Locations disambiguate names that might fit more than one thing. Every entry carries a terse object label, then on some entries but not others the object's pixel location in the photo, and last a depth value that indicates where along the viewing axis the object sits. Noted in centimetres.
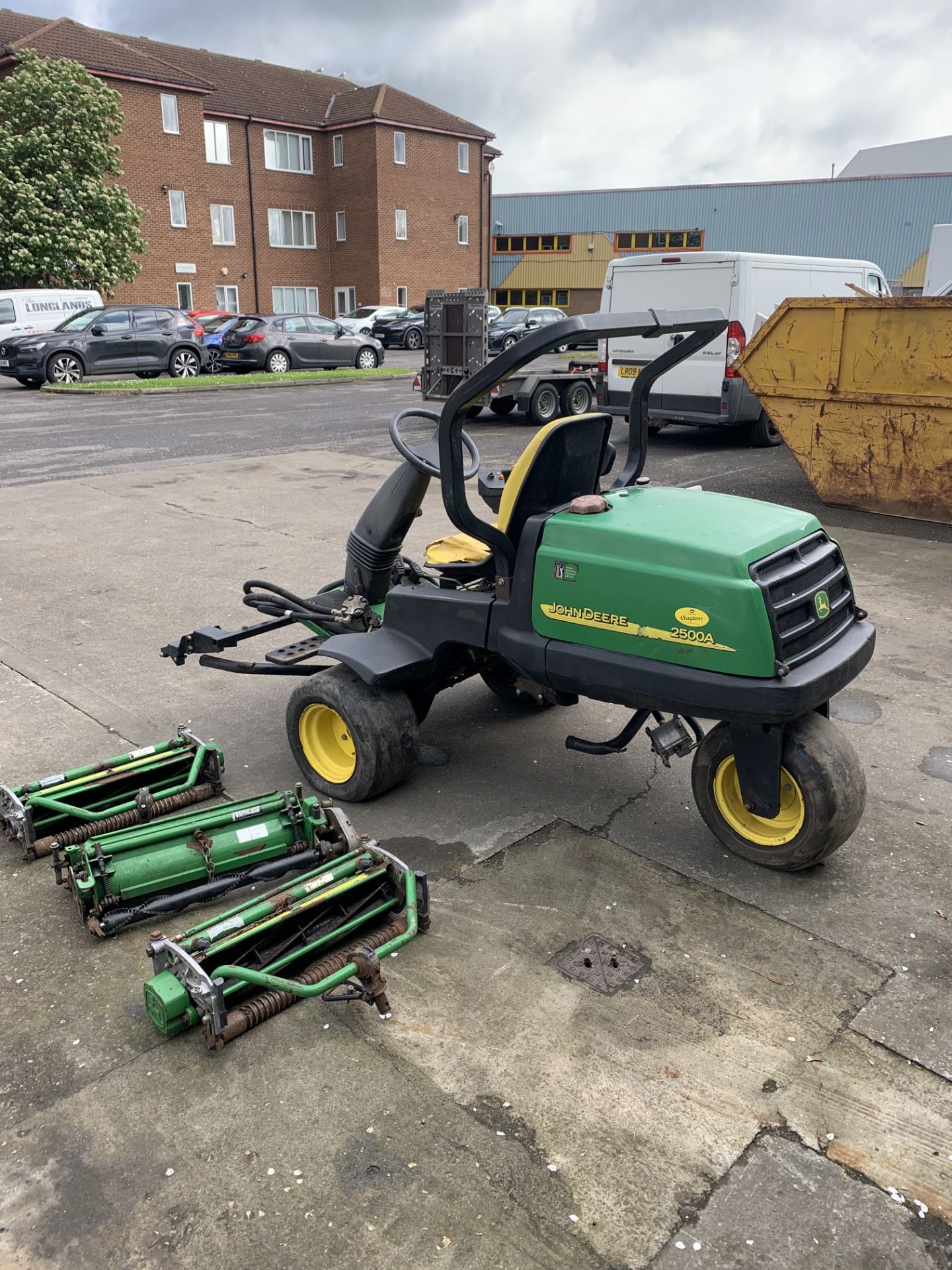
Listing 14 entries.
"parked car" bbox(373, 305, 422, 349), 3441
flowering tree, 2722
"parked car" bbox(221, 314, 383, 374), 2327
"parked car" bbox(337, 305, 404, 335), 3456
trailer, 1509
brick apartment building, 3506
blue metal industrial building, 4322
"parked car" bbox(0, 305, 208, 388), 2023
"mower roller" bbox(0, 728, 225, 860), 373
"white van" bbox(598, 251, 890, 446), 1216
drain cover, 309
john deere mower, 326
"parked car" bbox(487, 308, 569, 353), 2730
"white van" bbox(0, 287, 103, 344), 2253
